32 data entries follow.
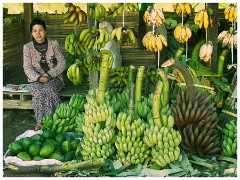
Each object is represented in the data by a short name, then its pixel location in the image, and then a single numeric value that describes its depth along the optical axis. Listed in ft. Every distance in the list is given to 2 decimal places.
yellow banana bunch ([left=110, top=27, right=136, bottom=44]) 17.33
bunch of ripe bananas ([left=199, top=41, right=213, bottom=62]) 17.98
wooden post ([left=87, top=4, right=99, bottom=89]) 18.42
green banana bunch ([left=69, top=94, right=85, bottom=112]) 19.83
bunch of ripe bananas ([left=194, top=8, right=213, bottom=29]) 17.79
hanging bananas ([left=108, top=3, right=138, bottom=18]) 17.90
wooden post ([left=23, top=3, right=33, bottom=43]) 27.78
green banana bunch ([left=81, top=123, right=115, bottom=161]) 16.33
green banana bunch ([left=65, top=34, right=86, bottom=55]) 18.26
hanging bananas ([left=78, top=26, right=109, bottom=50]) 17.48
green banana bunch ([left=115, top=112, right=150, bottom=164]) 16.12
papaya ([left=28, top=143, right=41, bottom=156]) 16.97
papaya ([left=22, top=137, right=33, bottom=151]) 17.21
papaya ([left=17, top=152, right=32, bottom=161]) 16.85
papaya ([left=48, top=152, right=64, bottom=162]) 16.88
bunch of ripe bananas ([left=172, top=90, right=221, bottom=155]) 16.51
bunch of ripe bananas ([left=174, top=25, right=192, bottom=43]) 17.85
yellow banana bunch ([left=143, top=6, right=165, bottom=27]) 16.92
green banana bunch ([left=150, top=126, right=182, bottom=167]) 15.81
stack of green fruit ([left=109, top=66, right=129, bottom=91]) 20.92
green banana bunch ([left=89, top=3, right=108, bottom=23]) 17.40
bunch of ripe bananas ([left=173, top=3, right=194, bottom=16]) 17.92
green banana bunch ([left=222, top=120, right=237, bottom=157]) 16.72
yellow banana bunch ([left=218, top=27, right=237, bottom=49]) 17.92
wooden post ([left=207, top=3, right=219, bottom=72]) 18.56
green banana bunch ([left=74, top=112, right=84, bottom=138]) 18.38
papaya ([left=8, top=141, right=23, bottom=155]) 17.25
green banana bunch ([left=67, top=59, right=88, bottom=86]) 18.34
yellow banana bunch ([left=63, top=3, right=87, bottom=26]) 18.62
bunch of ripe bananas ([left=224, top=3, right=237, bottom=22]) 17.26
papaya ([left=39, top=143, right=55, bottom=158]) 16.90
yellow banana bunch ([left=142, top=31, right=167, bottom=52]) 16.92
